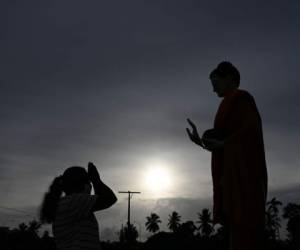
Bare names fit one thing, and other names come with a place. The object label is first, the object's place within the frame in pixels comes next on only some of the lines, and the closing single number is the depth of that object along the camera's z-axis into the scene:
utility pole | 56.69
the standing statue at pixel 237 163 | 3.42
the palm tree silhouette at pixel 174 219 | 156.12
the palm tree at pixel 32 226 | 117.40
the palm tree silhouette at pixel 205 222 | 141.75
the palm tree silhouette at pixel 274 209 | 135.12
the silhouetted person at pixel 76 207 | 3.76
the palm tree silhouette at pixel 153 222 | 155.88
